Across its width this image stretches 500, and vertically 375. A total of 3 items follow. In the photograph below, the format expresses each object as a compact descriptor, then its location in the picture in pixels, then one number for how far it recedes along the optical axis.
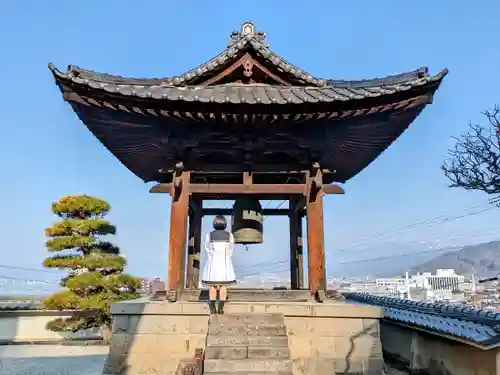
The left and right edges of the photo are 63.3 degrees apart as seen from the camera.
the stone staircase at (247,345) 5.74
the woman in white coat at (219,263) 6.92
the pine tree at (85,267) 16.09
